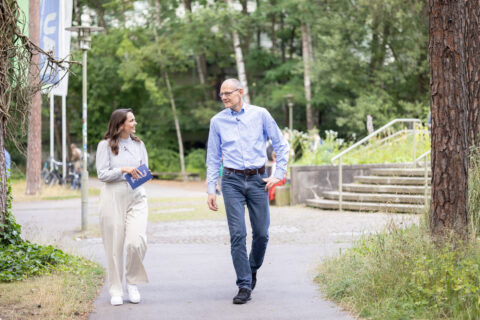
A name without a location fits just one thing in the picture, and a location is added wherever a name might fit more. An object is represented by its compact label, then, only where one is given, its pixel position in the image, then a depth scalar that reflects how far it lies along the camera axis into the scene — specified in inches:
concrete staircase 560.4
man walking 231.9
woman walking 233.1
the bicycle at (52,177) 1019.3
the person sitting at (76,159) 1026.1
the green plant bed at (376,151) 672.4
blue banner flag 680.4
